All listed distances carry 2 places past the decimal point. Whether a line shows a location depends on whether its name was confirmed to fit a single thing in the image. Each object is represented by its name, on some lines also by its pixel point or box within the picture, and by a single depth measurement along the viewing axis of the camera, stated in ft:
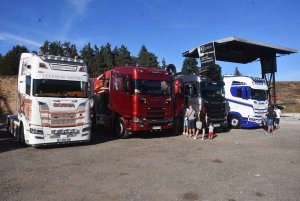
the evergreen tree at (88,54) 193.88
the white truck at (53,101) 31.83
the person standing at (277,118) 58.83
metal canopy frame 65.92
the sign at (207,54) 64.69
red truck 40.65
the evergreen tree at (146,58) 223.73
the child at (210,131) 43.32
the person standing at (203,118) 42.42
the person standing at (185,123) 47.12
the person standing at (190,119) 44.68
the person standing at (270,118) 48.64
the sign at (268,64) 76.13
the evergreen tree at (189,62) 223.32
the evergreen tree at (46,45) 202.92
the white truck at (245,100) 54.65
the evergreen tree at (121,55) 205.26
